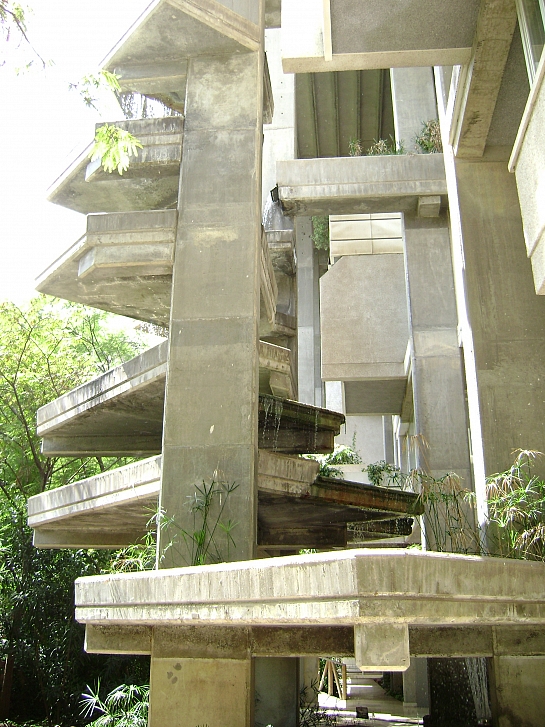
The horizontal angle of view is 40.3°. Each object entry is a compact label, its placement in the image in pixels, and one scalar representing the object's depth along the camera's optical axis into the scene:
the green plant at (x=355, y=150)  13.19
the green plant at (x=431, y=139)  12.43
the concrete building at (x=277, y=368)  4.54
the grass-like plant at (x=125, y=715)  6.28
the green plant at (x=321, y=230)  20.38
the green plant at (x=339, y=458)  13.25
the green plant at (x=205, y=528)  6.54
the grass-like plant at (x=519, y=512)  6.07
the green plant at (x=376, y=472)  12.30
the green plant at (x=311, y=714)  9.03
